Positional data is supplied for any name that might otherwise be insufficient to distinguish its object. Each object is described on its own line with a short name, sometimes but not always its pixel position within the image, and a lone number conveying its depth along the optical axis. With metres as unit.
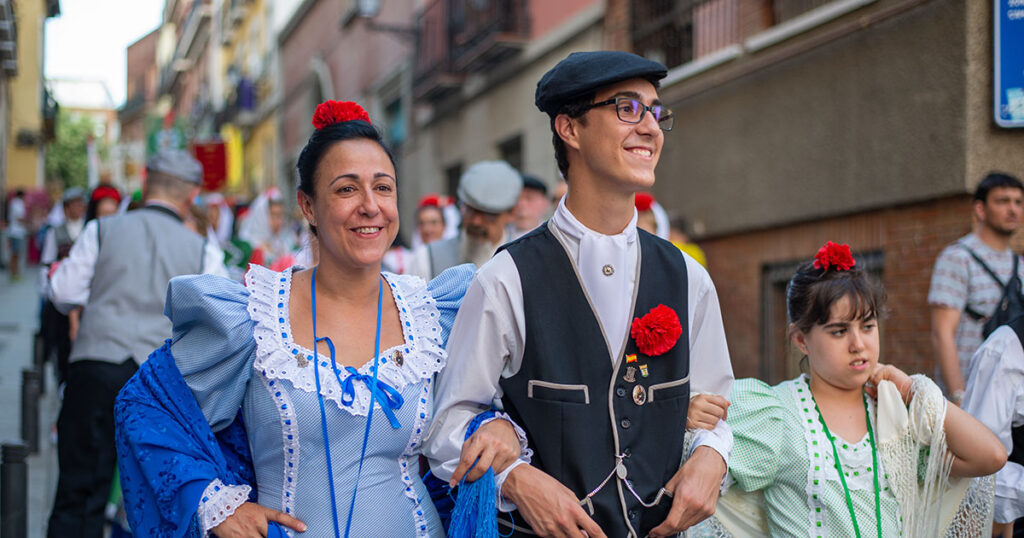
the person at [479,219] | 5.67
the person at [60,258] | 7.93
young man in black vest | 2.58
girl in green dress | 3.30
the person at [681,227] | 10.24
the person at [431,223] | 7.69
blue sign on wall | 6.75
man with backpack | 5.62
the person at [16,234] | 23.06
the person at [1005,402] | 3.80
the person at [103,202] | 7.85
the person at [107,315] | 4.91
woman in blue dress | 2.84
